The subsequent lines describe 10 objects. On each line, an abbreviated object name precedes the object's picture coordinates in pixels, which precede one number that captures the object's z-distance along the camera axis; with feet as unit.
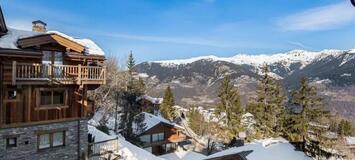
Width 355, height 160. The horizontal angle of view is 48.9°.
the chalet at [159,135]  137.28
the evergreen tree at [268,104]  128.77
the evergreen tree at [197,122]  192.44
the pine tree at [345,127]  237.10
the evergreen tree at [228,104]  168.96
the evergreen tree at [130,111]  132.36
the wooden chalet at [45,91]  61.36
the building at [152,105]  187.77
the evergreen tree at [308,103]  107.45
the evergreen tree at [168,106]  222.89
